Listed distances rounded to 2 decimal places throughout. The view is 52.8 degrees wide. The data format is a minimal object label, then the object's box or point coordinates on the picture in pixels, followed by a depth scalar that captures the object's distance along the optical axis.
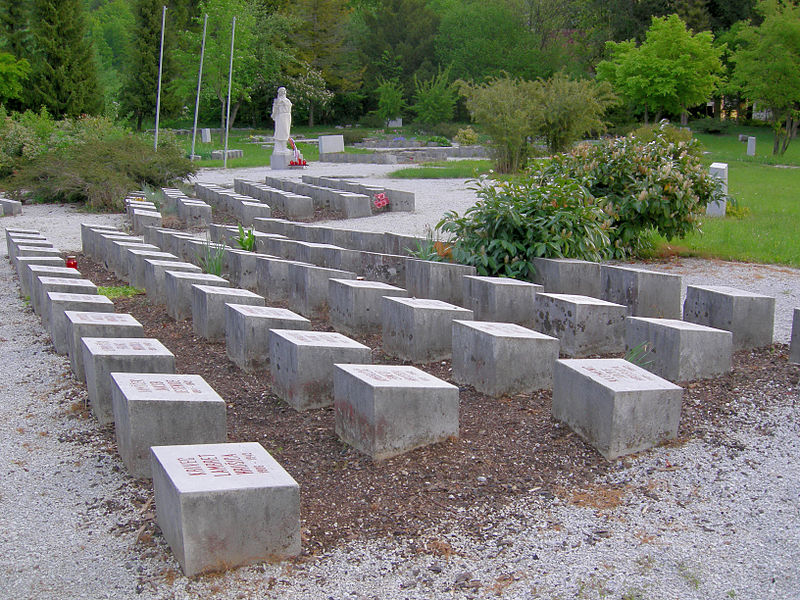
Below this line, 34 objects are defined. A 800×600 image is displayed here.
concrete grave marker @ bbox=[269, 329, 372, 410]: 4.75
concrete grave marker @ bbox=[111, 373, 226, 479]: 3.96
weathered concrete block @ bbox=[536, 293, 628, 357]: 5.65
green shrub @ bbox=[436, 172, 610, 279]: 7.41
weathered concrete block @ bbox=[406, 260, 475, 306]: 7.05
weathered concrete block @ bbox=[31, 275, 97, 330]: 6.84
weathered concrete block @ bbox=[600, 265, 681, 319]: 6.54
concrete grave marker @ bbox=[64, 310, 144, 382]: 5.39
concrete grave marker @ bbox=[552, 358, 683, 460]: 4.04
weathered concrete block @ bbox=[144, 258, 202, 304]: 7.60
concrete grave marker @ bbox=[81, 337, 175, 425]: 4.64
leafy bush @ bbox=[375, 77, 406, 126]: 49.25
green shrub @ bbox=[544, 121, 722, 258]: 9.24
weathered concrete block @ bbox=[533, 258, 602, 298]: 6.92
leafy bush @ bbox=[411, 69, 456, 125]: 45.16
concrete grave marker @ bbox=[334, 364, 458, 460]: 4.02
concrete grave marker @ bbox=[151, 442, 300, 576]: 3.08
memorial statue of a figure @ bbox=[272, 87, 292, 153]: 26.05
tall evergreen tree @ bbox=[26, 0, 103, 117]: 37.84
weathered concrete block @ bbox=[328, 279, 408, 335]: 6.39
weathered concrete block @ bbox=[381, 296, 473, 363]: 5.57
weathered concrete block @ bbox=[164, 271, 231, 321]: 6.95
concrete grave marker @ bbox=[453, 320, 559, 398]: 4.84
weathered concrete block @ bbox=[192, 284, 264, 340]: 6.25
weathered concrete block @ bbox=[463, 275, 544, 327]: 6.24
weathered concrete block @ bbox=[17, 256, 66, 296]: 8.36
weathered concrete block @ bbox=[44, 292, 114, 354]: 6.13
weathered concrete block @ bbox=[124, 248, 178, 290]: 8.30
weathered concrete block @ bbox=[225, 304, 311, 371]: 5.47
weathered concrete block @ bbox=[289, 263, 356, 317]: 7.09
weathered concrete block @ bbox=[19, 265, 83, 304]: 7.65
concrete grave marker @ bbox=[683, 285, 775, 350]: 5.80
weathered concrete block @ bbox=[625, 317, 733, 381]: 5.03
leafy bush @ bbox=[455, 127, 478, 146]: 35.94
